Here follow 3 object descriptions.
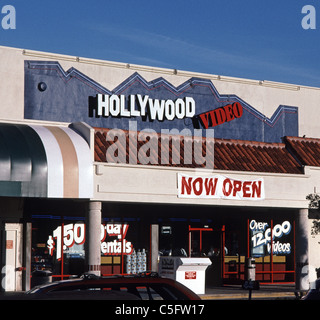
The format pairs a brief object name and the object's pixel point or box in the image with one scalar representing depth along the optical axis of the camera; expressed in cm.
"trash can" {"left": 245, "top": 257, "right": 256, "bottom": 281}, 3319
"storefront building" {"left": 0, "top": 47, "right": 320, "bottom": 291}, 2959
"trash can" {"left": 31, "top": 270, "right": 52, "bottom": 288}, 3064
